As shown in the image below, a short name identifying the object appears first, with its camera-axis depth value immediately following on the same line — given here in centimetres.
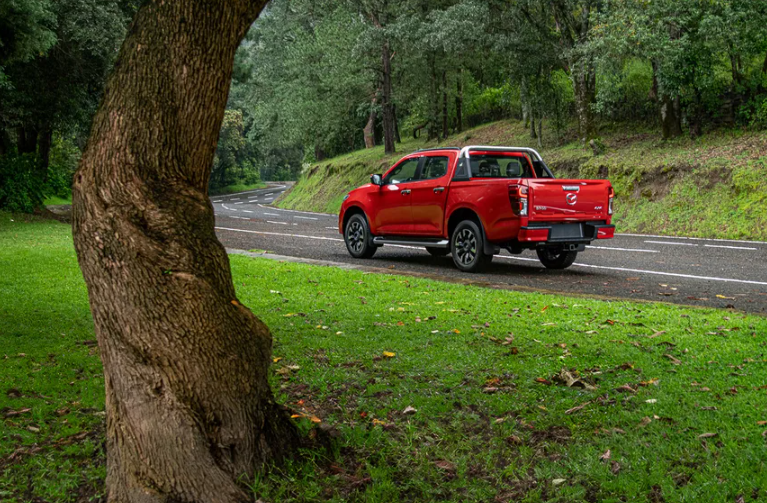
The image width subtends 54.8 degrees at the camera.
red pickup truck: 1092
